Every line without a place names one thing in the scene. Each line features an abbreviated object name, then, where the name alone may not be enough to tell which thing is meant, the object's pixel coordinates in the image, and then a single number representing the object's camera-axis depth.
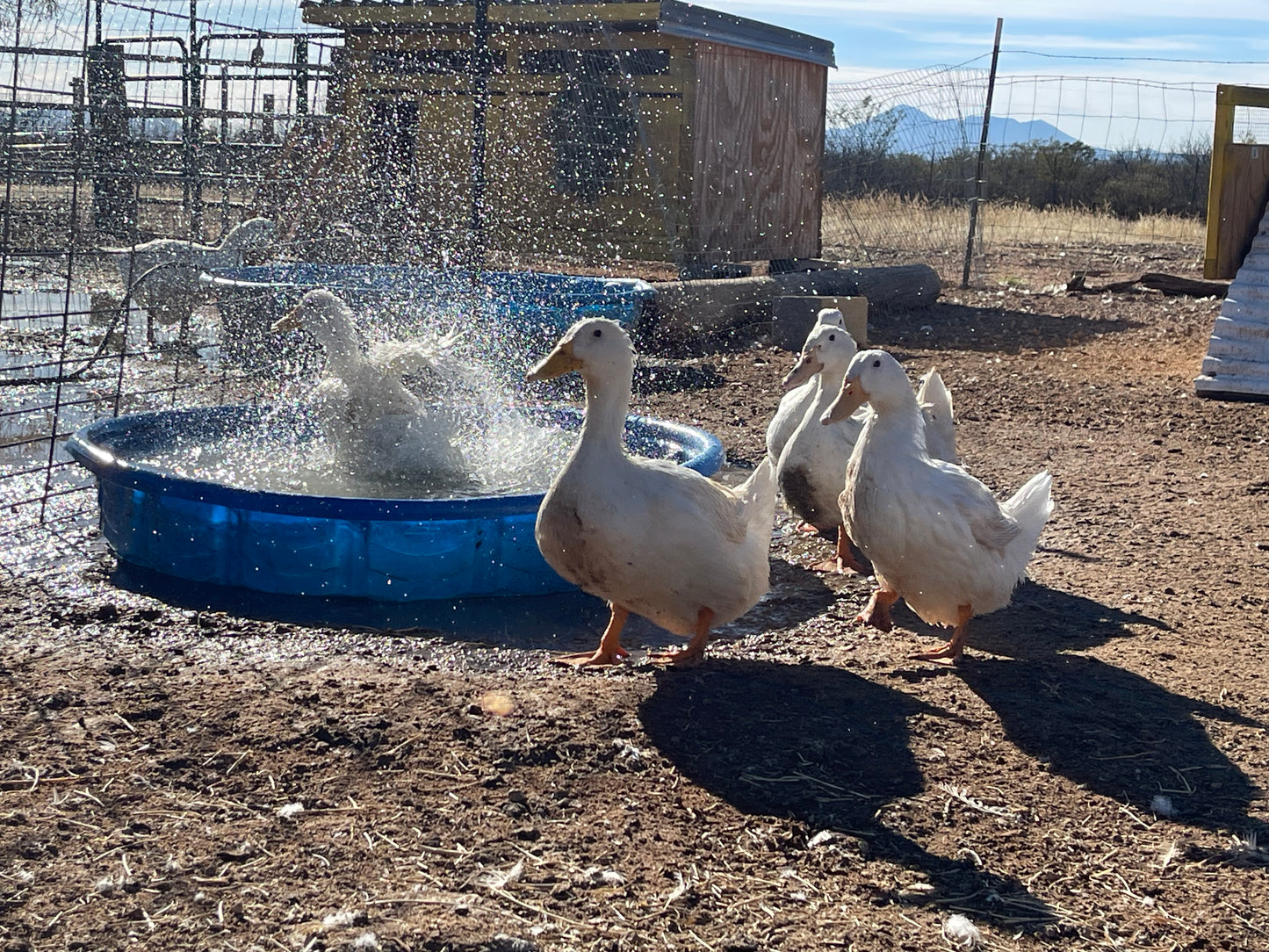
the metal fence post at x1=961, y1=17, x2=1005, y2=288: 14.82
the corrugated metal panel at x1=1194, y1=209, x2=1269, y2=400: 8.72
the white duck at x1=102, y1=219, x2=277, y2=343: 9.33
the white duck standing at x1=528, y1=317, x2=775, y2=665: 3.71
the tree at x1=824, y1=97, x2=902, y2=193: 18.19
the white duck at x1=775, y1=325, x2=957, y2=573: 5.20
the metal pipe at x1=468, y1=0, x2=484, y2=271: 10.55
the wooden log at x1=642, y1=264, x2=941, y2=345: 10.45
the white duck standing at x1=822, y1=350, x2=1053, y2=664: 4.01
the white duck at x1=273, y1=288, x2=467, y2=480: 5.64
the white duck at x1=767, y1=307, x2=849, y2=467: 5.60
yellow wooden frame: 9.23
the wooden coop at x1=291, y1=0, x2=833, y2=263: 13.45
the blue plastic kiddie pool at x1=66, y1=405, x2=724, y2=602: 4.43
